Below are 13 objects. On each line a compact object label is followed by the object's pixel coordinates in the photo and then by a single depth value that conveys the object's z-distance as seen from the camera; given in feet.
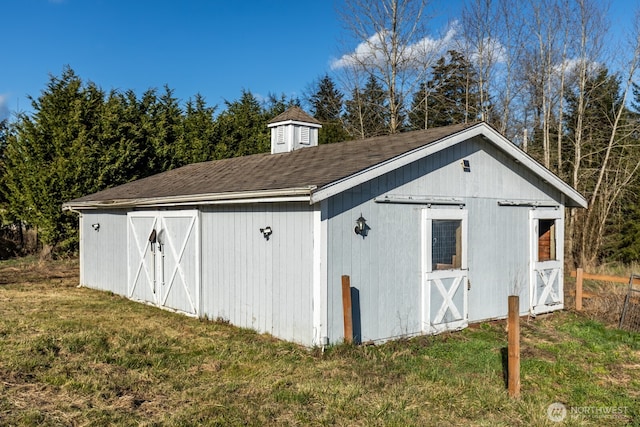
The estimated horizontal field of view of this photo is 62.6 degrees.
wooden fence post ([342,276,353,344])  22.72
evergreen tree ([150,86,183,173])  64.95
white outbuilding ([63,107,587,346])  23.76
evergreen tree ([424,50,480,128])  73.67
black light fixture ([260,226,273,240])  25.61
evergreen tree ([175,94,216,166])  68.69
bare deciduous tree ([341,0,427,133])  66.64
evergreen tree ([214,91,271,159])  73.31
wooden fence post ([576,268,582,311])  34.93
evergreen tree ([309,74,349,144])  78.69
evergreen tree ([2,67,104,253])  55.21
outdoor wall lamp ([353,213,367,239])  24.20
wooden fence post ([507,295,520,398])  17.52
